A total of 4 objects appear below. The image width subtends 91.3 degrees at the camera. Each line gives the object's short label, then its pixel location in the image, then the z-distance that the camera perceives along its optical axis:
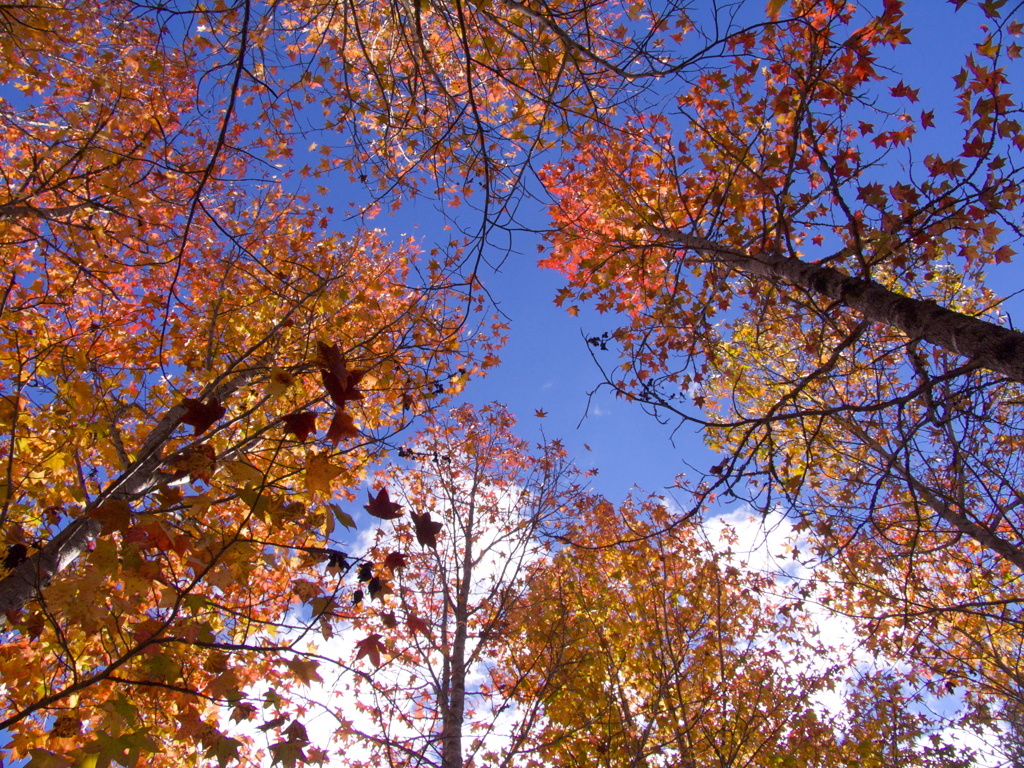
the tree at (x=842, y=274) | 2.63
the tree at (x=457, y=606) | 4.45
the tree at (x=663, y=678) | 5.34
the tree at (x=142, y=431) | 1.75
